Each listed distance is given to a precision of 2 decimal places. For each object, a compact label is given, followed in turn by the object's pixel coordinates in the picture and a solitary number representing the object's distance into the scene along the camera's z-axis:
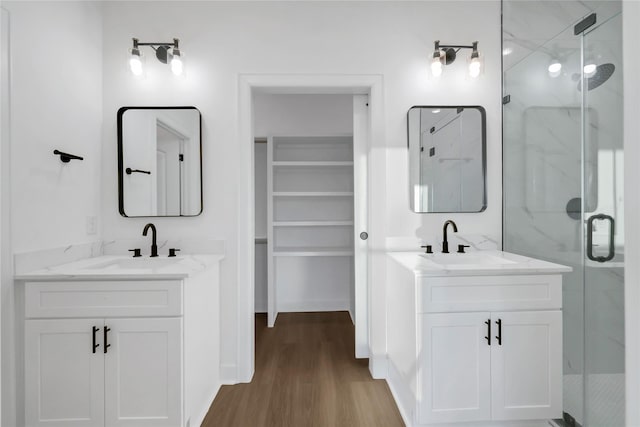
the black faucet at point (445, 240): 2.16
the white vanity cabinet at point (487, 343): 1.67
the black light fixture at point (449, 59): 2.24
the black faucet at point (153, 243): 2.13
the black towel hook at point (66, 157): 1.85
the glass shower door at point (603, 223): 1.54
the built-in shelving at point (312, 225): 3.69
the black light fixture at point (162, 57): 2.17
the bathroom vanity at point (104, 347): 1.60
